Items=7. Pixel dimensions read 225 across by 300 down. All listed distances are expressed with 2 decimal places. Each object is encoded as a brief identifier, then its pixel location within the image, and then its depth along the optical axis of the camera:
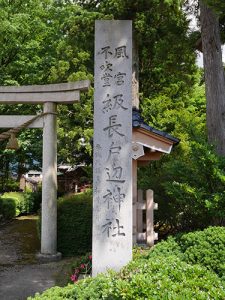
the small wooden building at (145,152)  7.03
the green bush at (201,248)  4.67
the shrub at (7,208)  18.05
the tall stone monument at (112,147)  5.26
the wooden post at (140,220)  8.02
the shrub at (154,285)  3.36
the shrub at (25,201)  19.92
